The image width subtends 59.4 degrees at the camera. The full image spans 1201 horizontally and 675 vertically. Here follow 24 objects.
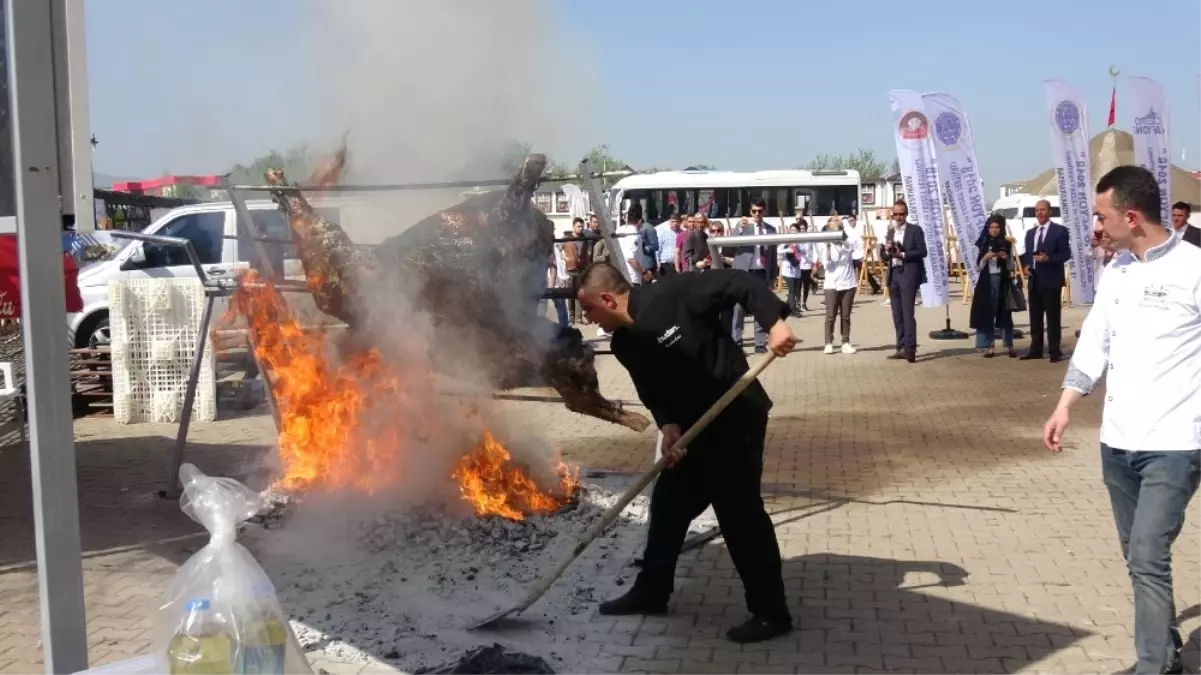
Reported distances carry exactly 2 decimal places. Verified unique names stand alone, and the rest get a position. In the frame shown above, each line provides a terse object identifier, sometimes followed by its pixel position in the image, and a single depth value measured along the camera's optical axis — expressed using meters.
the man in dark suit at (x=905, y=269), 13.30
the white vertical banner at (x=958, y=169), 17.03
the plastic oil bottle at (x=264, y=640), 2.26
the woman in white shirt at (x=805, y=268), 19.93
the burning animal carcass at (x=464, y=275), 5.62
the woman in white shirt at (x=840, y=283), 13.91
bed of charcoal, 4.42
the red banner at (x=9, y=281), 5.93
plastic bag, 2.24
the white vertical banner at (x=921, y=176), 17.23
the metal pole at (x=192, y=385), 6.39
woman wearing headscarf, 13.61
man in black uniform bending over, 4.49
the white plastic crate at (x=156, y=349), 9.52
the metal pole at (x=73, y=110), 2.36
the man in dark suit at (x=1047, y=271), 12.85
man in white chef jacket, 3.68
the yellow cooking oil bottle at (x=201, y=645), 2.23
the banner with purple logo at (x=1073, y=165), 16.84
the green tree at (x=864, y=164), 71.34
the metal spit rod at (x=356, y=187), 5.29
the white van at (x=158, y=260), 12.19
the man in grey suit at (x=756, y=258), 13.80
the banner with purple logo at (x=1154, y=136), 16.38
